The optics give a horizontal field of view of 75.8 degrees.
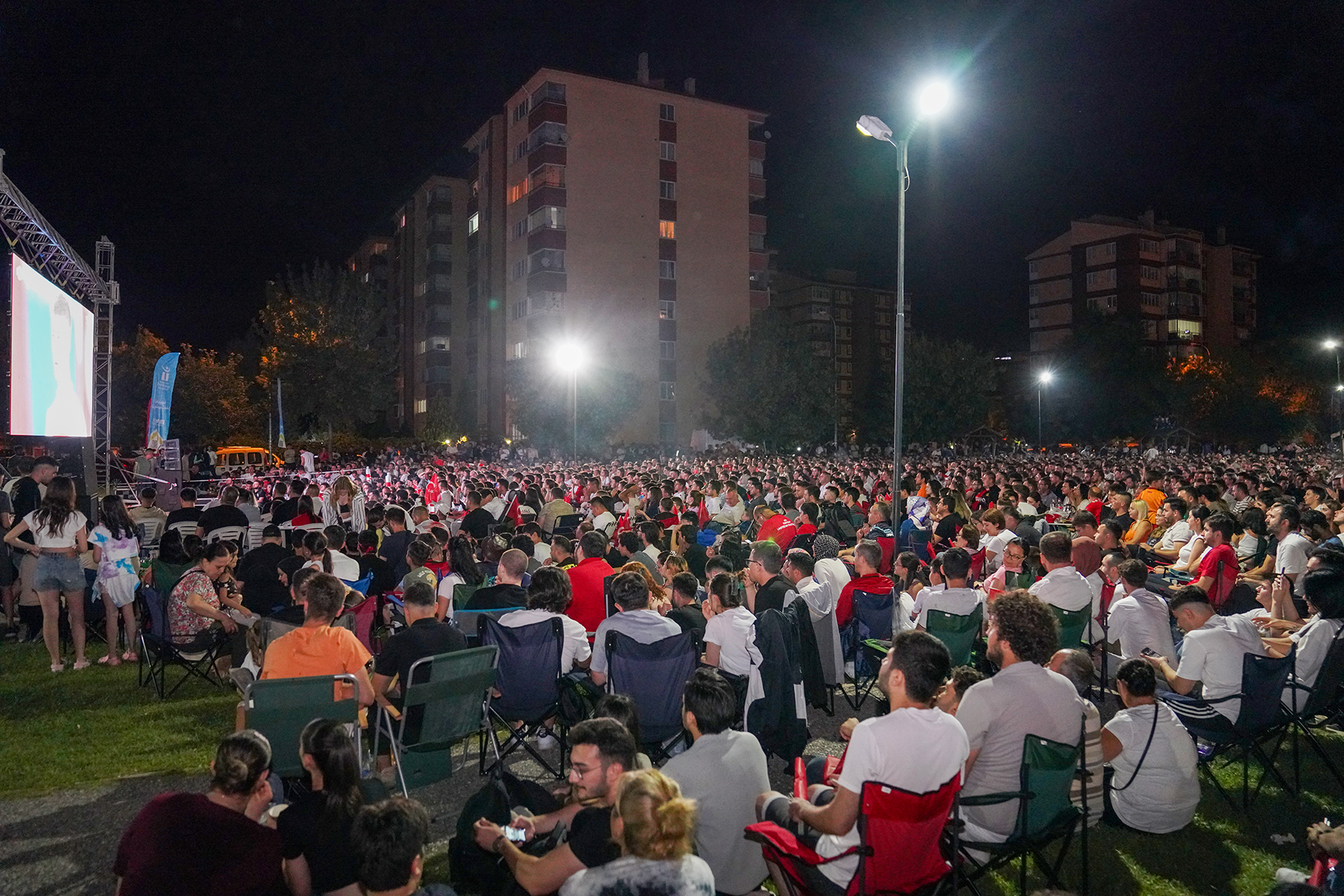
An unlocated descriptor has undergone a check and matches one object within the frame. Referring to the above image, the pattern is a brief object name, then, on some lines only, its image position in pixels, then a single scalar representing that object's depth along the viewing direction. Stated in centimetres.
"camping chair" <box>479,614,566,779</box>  560
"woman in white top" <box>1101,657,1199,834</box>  459
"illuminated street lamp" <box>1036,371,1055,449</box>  5536
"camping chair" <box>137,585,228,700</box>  725
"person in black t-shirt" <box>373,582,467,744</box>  508
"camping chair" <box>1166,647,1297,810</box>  509
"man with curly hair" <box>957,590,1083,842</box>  390
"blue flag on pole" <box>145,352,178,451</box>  2269
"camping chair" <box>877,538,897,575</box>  1078
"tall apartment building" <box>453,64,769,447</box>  4816
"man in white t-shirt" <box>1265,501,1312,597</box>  826
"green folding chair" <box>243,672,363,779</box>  440
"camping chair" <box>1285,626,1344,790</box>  530
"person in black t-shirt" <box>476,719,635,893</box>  306
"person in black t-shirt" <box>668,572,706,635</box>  614
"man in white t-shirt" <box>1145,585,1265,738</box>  531
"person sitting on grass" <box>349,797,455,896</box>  296
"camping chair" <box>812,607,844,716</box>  685
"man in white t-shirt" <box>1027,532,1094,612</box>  709
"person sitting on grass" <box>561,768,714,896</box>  272
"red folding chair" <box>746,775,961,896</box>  324
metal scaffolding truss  1360
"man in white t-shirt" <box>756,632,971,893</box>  333
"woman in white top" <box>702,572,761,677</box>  539
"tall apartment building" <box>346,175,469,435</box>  6025
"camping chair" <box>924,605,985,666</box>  658
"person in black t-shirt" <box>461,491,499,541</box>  1148
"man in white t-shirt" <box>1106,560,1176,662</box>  636
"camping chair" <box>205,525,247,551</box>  1010
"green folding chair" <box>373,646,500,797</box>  484
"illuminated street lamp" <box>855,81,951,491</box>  1046
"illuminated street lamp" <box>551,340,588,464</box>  4516
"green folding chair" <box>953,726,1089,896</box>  374
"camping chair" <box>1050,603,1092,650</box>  693
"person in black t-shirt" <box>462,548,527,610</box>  671
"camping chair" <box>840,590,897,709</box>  747
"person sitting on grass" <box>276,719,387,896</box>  339
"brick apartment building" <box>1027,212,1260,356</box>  7506
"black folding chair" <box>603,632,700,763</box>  535
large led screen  1184
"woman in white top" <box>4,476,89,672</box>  813
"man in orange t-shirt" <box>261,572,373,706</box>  491
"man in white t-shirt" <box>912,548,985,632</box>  697
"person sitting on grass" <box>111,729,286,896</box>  296
